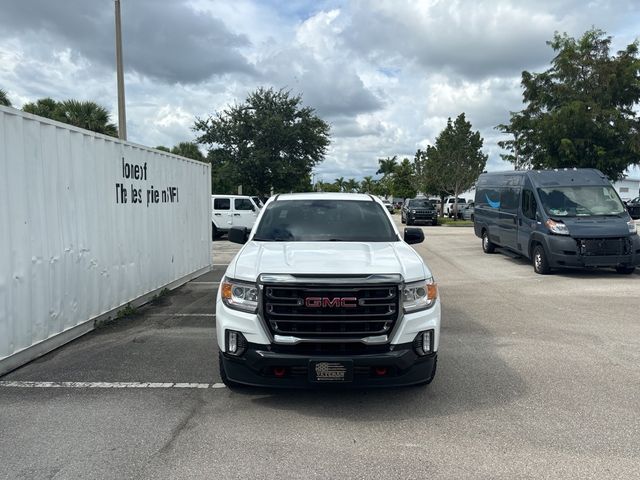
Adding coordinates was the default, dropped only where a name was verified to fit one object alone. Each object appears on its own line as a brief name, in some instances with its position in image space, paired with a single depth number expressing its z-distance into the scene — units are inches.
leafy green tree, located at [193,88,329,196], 1155.3
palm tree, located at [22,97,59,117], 935.7
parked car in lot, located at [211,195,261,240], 864.9
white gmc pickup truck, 158.6
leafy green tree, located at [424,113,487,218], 1599.4
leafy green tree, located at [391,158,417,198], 2690.2
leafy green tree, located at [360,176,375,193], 4020.2
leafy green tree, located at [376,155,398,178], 3670.8
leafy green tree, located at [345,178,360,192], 4405.5
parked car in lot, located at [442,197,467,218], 1659.7
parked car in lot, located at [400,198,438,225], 1286.9
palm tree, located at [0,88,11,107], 799.0
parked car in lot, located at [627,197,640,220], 495.1
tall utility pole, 617.3
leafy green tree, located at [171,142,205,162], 1727.4
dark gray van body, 424.5
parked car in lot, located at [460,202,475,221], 1557.0
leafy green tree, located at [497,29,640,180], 698.8
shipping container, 212.8
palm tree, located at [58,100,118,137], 967.6
